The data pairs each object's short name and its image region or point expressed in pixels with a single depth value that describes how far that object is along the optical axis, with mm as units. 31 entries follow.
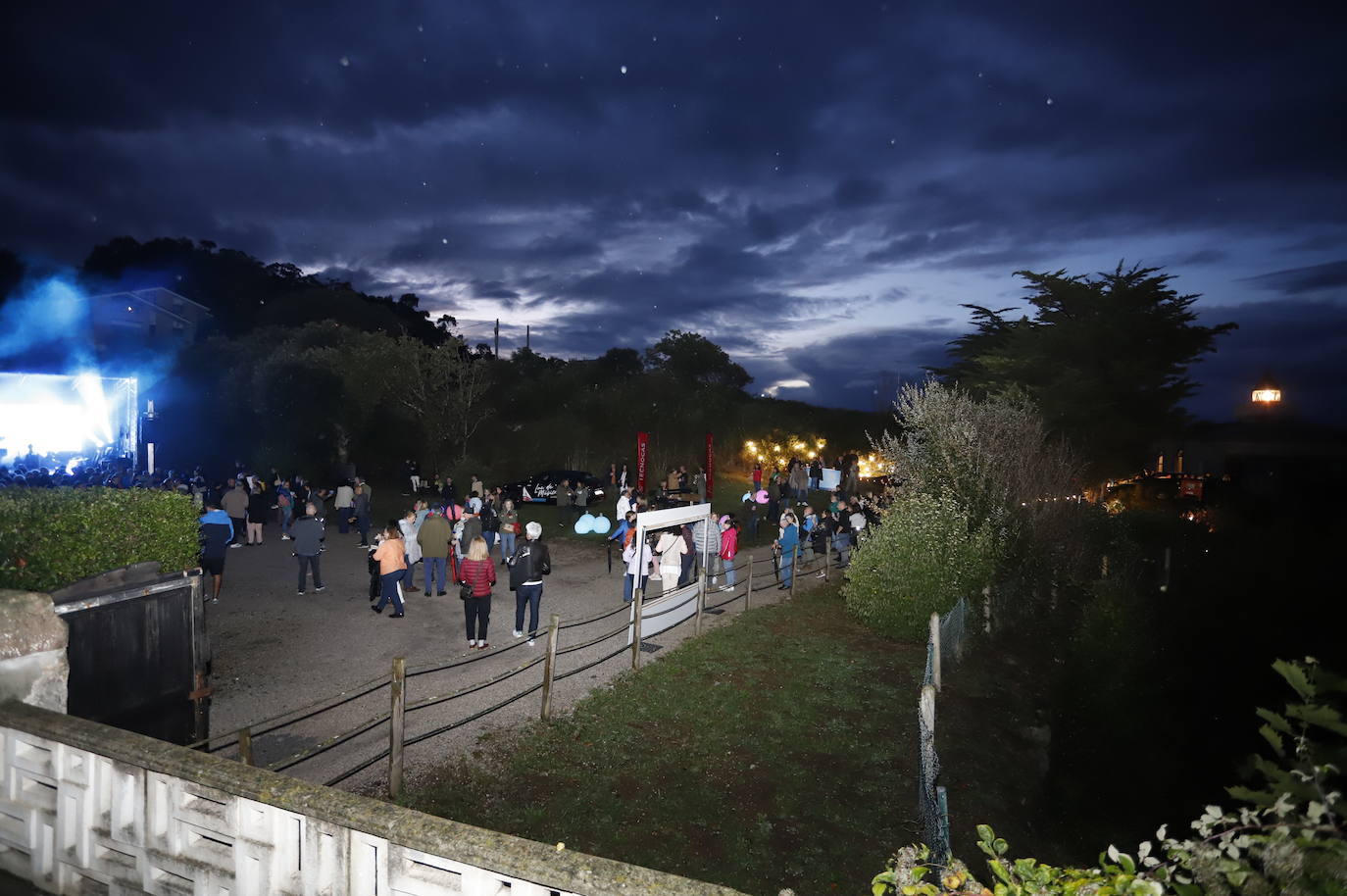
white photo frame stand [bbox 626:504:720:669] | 10772
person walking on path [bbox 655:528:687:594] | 13523
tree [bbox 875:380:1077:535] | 15469
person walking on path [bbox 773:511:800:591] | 15800
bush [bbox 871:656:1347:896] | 1849
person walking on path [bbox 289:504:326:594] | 13812
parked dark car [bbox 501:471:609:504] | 27859
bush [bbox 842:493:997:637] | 12703
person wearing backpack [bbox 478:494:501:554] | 19150
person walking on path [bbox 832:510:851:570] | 18375
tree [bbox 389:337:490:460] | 37594
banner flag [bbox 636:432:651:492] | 25698
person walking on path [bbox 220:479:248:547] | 16109
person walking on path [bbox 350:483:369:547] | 18703
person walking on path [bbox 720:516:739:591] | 15336
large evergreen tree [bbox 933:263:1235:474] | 30562
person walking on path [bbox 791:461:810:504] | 28188
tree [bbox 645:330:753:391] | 60031
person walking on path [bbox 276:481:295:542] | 19266
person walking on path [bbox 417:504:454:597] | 13367
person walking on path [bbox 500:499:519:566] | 15284
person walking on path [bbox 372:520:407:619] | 12211
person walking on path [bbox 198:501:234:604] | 12430
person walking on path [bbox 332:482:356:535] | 19984
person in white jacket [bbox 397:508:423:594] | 14312
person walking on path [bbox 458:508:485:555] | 13094
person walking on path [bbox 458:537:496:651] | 10492
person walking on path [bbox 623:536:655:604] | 12156
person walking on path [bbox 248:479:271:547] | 18828
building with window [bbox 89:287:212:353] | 51062
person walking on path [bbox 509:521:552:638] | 11016
